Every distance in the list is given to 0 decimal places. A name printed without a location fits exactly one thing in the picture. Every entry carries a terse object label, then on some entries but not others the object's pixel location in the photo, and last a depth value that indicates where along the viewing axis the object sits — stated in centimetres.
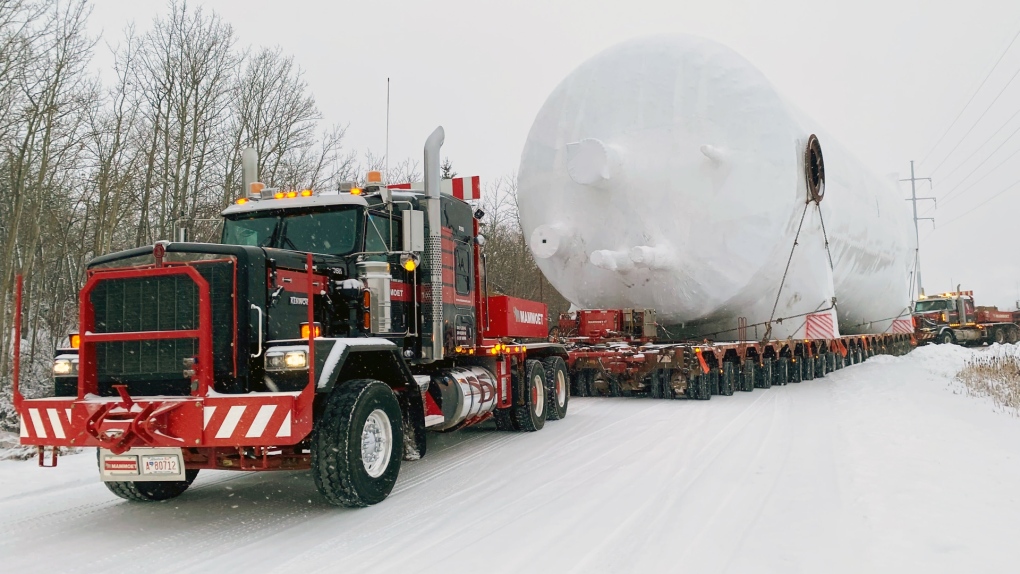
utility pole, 2778
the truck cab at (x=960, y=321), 3509
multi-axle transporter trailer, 1355
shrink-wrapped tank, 1427
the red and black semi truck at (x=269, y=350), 509
